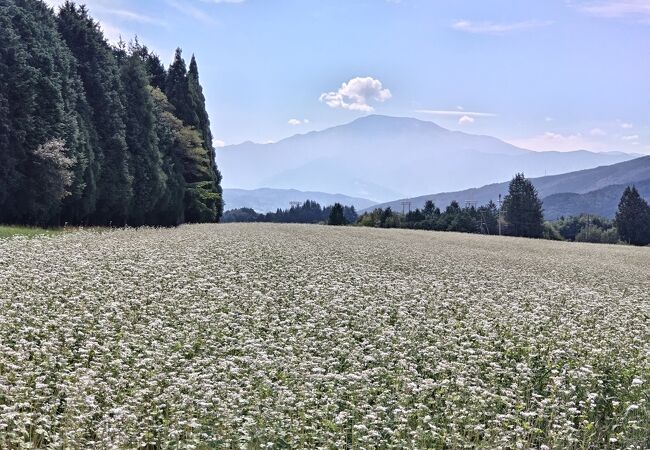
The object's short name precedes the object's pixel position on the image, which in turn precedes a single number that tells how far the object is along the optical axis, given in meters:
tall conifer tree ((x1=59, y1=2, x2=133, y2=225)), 49.78
